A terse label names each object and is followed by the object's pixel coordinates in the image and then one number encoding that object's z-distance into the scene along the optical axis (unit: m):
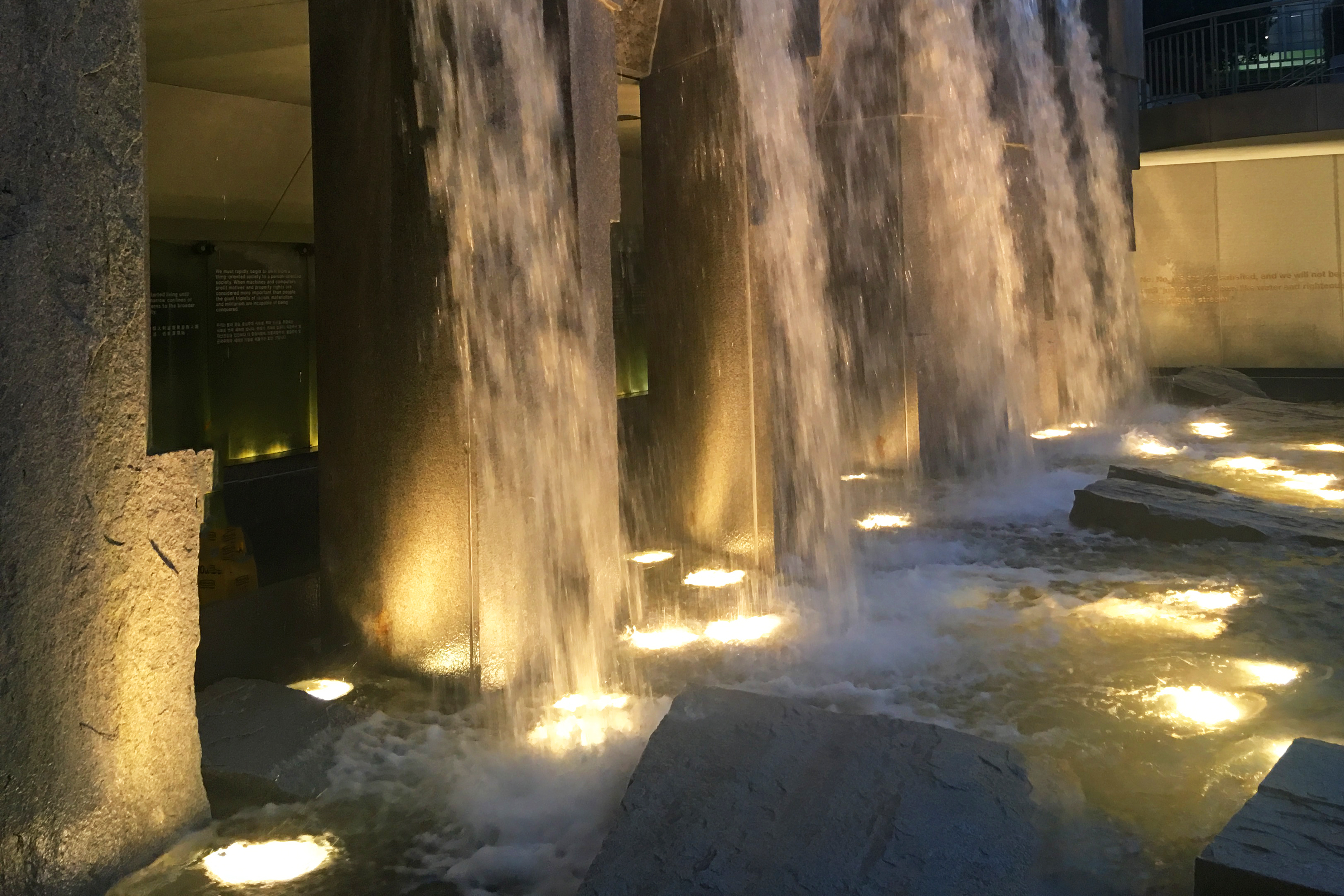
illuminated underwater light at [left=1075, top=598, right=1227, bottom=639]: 5.90
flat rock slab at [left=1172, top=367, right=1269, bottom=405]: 18.02
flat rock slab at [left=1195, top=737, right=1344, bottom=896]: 2.95
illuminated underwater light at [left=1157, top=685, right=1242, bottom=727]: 4.62
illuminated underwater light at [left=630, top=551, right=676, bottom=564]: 7.93
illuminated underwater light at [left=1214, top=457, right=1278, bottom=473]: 11.43
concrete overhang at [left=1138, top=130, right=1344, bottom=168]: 17.98
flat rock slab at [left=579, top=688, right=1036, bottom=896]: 3.16
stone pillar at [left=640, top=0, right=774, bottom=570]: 7.61
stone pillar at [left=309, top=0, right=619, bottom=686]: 5.26
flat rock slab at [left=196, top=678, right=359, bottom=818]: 4.15
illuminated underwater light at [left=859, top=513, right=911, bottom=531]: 9.02
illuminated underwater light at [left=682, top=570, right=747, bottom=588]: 7.26
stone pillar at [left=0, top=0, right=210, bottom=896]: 3.12
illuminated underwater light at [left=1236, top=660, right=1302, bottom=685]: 5.07
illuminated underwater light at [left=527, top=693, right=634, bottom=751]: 4.59
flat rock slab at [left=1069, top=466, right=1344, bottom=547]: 7.83
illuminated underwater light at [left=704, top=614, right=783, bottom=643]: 6.09
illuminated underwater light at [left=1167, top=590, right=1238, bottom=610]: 6.37
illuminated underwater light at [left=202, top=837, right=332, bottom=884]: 3.56
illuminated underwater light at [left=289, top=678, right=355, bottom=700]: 5.22
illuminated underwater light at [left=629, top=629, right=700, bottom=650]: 5.95
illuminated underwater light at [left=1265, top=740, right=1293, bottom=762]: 4.20
